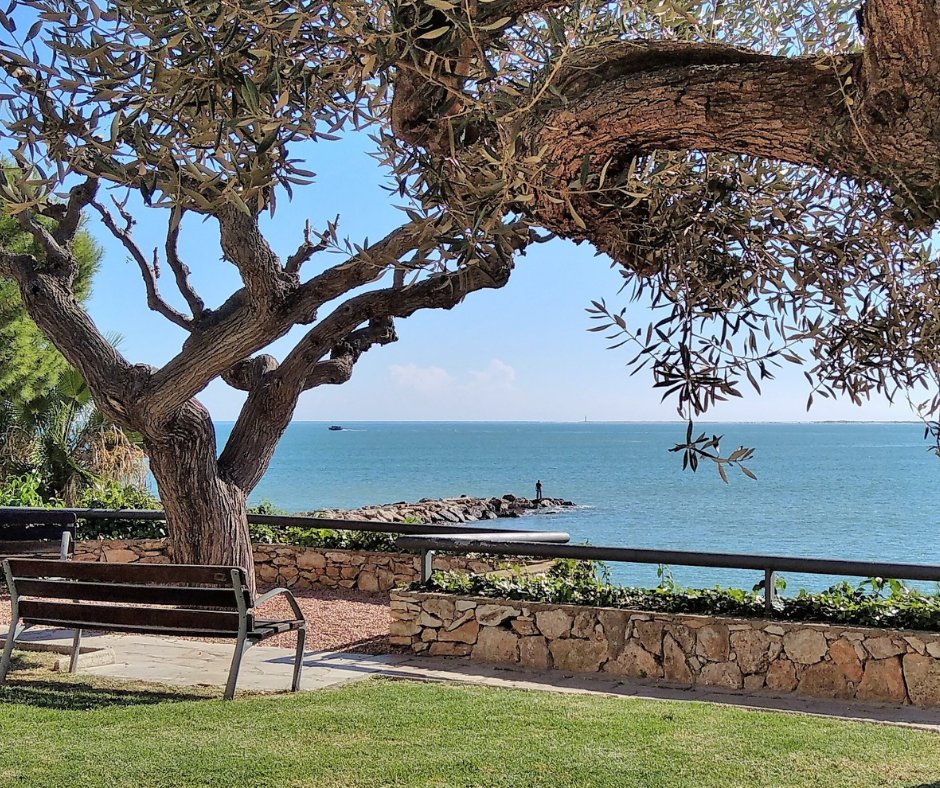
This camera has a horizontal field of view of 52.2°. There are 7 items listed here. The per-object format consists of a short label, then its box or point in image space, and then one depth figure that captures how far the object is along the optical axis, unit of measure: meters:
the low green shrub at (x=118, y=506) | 12.40
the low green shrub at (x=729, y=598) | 6.83
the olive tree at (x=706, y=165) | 2.51
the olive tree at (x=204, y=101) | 2.58
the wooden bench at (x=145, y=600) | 6.09
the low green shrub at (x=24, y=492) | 14.61
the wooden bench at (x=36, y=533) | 9.30
